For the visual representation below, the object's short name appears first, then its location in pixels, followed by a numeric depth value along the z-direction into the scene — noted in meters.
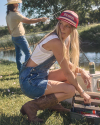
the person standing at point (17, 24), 2.86
